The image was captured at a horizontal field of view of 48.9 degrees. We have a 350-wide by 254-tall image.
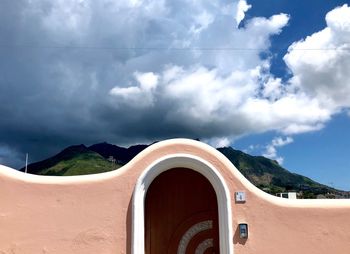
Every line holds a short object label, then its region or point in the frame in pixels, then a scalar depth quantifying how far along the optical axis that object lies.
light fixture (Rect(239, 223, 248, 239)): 7.73
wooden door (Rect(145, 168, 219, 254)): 8.25
